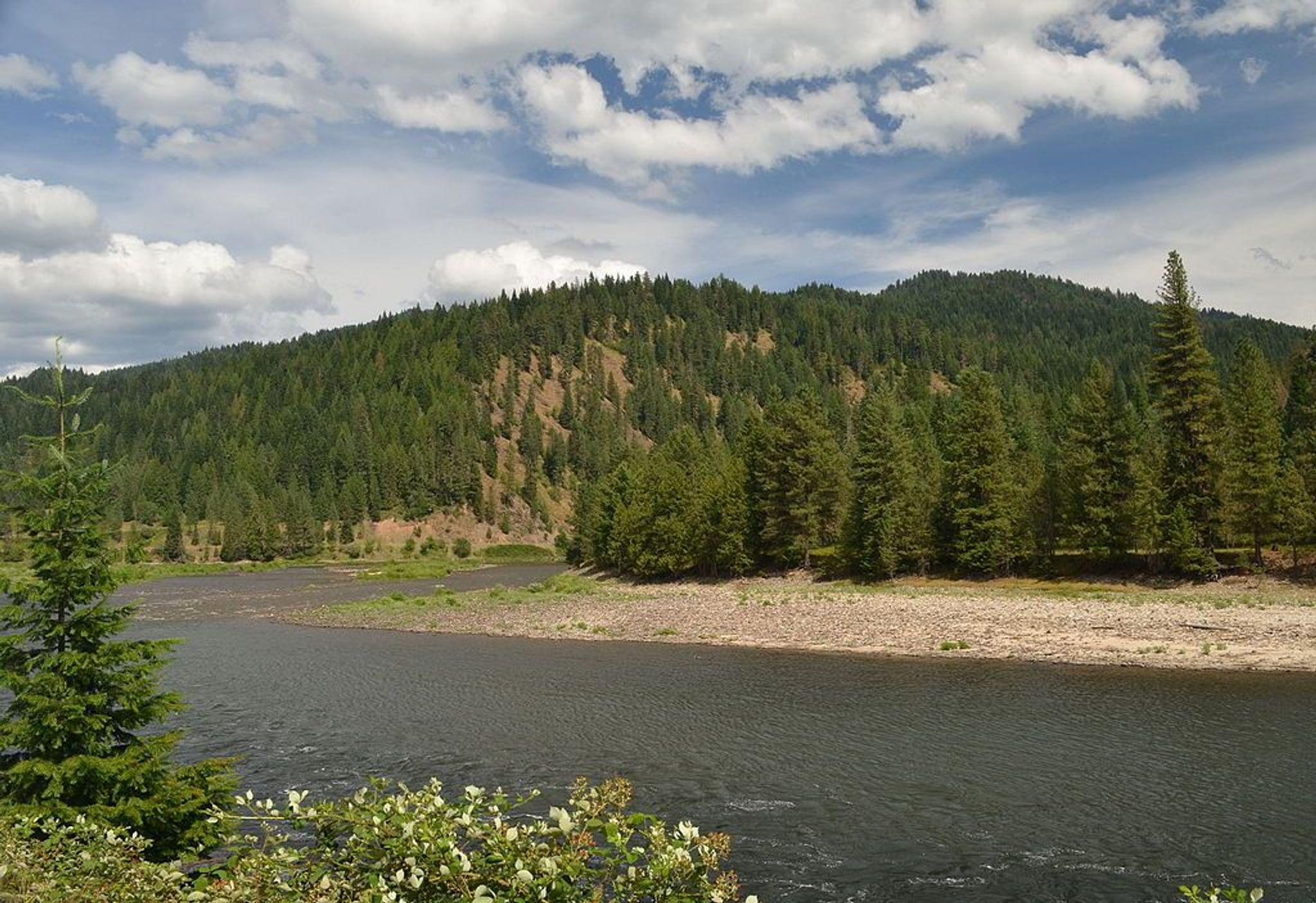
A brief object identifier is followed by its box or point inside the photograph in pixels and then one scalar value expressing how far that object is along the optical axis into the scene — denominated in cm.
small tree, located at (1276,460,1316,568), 5206
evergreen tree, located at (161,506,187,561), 15550
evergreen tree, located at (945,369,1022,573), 6481
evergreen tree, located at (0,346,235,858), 1365
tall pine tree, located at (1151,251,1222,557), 5650
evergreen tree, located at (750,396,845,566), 7744
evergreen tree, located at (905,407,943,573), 6881
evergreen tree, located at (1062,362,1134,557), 6003
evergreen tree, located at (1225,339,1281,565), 5362
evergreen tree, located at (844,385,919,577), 6875
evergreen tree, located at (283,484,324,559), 16675
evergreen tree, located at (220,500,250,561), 15888
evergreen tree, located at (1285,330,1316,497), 5575
